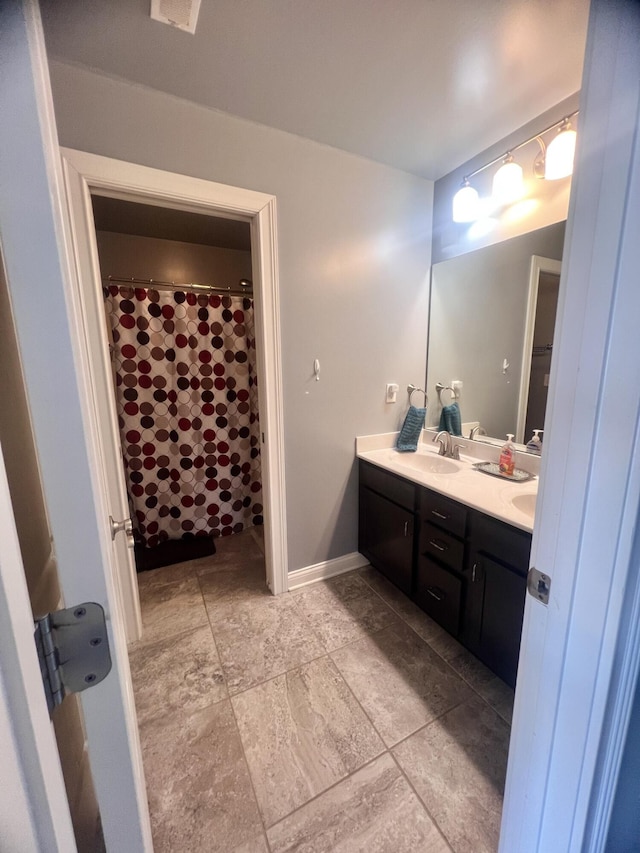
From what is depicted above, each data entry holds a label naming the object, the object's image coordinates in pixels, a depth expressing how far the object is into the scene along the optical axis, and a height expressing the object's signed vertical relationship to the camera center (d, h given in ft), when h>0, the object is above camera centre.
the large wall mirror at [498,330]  5.38 +0.56
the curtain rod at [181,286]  7.69 +1.95
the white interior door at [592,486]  1.62 -0.67
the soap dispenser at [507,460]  5.58 -1.63
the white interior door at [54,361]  0.96 +0.02
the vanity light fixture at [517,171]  4.60 +2.81
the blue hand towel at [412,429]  6.95 -1.35
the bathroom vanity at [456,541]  4.12 -2.61
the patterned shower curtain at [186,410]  7.62 -1.09
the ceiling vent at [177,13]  3.37 +3.57
